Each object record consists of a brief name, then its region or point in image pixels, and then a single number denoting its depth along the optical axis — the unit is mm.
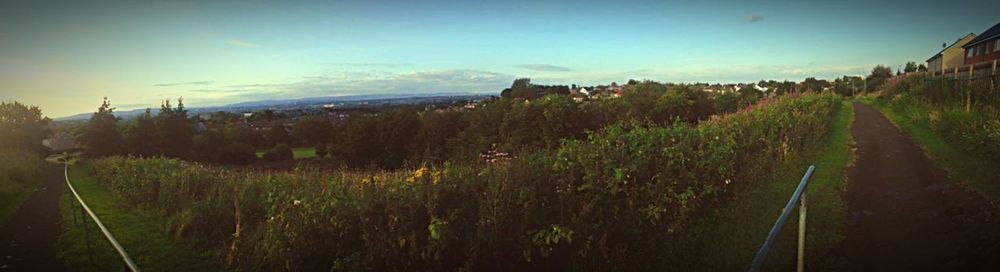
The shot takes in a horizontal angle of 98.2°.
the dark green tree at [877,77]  44556
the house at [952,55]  40906
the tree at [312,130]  72688
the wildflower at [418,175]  6242
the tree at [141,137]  53969
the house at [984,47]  29189
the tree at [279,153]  65000
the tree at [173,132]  57094
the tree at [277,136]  74438
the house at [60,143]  50684
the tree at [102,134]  51438
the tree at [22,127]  43500
